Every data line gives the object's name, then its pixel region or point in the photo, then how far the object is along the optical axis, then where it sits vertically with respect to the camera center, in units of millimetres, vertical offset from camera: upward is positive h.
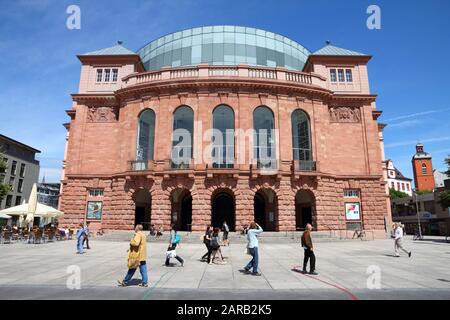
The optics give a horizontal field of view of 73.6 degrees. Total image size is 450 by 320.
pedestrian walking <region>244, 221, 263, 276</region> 10641 -999
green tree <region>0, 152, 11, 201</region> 27372 +2940
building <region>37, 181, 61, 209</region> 92938 +7774
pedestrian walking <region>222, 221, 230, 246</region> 21784 -1310
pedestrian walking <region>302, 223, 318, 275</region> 10750 -1011
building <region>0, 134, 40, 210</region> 51094 +8911
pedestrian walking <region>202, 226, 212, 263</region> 13250 -875
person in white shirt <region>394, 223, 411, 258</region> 15812 -840
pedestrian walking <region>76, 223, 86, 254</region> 16484 -1170
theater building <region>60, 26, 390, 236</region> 28406 +7439
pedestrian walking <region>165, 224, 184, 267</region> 12320 -1114
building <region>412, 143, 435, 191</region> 85500 +14059
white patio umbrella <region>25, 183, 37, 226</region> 24188 +1036
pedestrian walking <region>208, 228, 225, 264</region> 13202 -1044
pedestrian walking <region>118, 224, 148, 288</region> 8688 -1138
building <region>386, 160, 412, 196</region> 95481 +12772
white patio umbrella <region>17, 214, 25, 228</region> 26083 -122
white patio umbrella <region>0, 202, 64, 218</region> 24594 +676
